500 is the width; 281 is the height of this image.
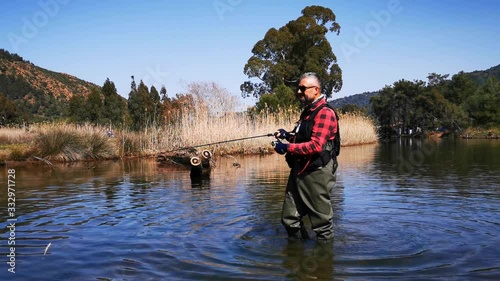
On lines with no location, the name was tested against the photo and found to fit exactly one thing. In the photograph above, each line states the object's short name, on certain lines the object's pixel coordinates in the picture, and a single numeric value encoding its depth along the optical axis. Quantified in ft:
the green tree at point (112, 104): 132.87
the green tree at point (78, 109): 127.78
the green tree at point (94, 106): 129.39
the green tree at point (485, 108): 182.91
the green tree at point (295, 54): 140.67
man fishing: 16.30
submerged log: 41.86
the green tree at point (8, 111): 131.44
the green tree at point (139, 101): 128.69
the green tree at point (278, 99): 113.60
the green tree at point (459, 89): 222.89
